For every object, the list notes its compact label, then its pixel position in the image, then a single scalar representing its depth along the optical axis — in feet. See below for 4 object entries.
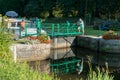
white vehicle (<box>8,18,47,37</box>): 83.16
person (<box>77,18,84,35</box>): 100.37
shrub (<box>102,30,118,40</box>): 89.97
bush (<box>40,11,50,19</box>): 147.33
